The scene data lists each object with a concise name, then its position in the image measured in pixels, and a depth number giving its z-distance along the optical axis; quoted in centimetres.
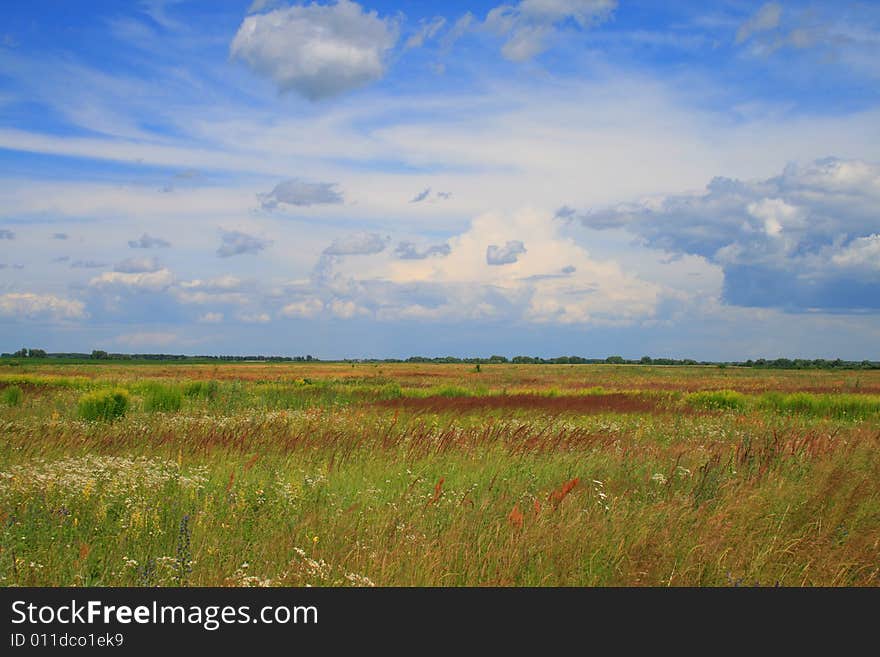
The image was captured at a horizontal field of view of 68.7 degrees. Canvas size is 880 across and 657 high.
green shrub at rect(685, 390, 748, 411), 2591
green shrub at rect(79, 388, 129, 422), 1692
